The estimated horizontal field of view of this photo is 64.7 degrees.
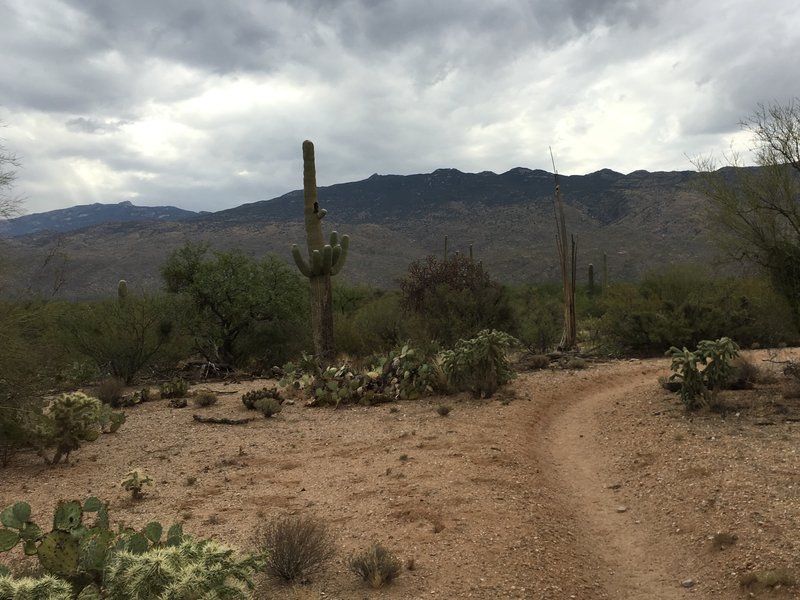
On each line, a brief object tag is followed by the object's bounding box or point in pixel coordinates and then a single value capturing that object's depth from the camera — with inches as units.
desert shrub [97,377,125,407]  532.4
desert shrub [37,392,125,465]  349.7
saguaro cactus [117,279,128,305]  699.2
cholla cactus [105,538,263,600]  138.3
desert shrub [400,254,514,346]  630.5
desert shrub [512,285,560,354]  713.8
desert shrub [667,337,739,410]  387.2
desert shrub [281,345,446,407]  497.4
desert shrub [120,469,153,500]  281.7
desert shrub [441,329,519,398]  479.8
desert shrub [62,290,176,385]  647.1
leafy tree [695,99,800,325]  419.2
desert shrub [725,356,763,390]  446.0
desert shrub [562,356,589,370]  618.8
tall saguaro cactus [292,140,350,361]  639.1
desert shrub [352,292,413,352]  767.7
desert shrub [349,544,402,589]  192.4
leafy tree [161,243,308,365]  748.0
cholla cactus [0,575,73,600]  135.4
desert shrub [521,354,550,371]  624.7
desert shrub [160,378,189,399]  551.8
